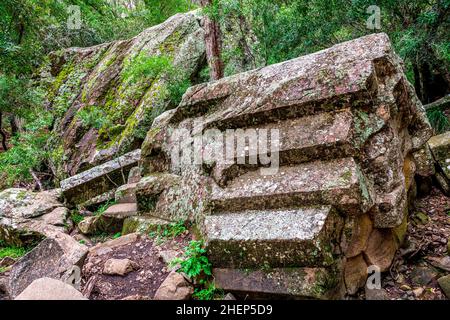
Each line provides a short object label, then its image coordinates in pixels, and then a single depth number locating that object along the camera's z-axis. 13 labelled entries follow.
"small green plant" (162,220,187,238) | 4.07
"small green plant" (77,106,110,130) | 7.07
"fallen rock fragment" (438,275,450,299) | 2.90
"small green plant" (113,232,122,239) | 4.93
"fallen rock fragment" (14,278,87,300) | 2.21
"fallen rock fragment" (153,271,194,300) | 2.90
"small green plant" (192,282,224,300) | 2.94
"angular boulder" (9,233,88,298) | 3.39
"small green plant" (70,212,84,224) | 5.99
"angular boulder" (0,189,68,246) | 5.20
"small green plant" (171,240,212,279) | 3.11
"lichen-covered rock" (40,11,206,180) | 8.09
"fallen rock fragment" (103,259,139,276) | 3.42
